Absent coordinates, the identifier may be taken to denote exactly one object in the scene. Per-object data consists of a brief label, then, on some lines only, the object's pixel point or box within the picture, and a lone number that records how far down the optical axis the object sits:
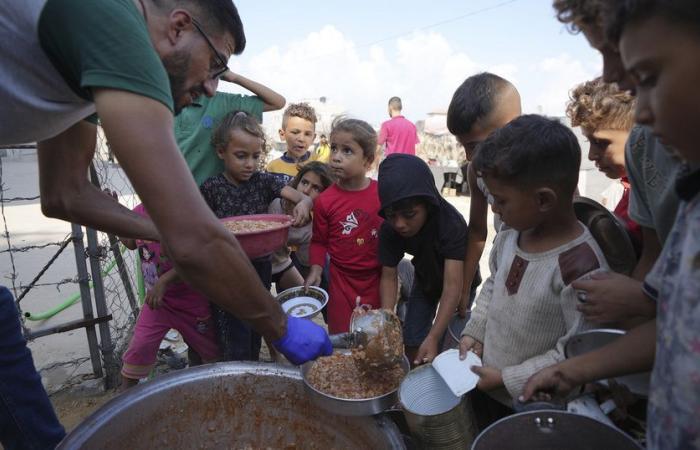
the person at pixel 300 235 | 3.26
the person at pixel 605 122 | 1.90
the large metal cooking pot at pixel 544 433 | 1.14
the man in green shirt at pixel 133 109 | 1.21
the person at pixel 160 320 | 2.73
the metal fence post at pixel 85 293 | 3.07
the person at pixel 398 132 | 10.15
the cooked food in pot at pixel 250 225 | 2.35
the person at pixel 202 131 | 2.95
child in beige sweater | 1.50
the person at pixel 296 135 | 4.01
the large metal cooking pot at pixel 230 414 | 1.74
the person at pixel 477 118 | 2.38
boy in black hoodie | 2.33
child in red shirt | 2.88
